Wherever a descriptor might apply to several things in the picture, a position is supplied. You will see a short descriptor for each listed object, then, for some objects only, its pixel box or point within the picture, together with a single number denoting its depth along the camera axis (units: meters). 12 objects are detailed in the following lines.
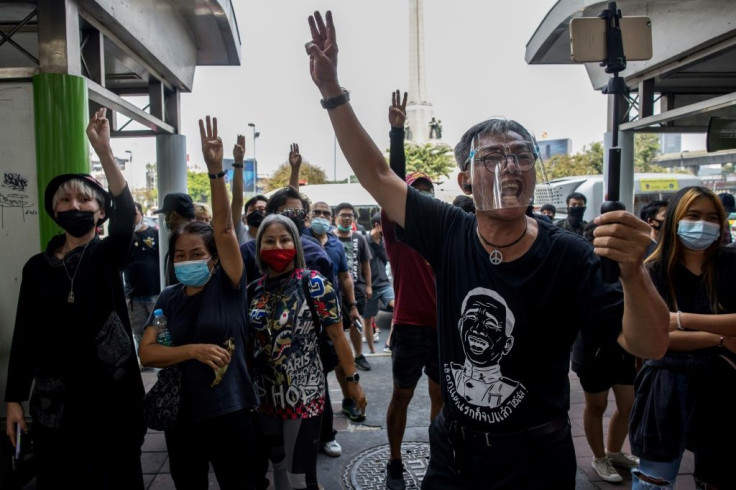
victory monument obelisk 54.00
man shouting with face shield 1.75
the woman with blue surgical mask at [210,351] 2.72
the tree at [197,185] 65.62
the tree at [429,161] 39.79
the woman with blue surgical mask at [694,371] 2.59
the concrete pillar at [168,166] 7.56
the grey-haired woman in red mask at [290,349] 3.02
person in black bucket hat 2.65
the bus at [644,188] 18.95
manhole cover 3.78
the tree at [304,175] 50.44
